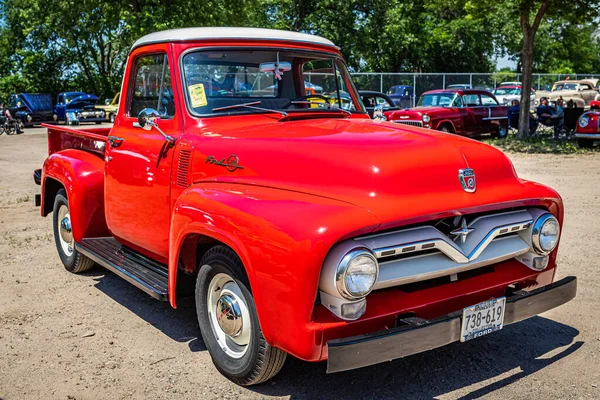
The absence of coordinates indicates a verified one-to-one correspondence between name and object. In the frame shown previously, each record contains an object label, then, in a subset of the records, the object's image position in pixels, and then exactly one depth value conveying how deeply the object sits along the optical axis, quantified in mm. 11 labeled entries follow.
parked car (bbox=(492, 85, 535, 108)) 34156
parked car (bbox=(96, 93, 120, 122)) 30234
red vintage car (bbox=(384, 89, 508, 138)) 17422
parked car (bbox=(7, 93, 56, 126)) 31641
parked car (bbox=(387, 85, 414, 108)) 31628
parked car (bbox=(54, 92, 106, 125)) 31000
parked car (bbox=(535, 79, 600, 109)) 32312
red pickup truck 3082
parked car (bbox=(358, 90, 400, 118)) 16966
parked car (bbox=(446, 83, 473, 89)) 32969
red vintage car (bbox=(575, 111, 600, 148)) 16484
